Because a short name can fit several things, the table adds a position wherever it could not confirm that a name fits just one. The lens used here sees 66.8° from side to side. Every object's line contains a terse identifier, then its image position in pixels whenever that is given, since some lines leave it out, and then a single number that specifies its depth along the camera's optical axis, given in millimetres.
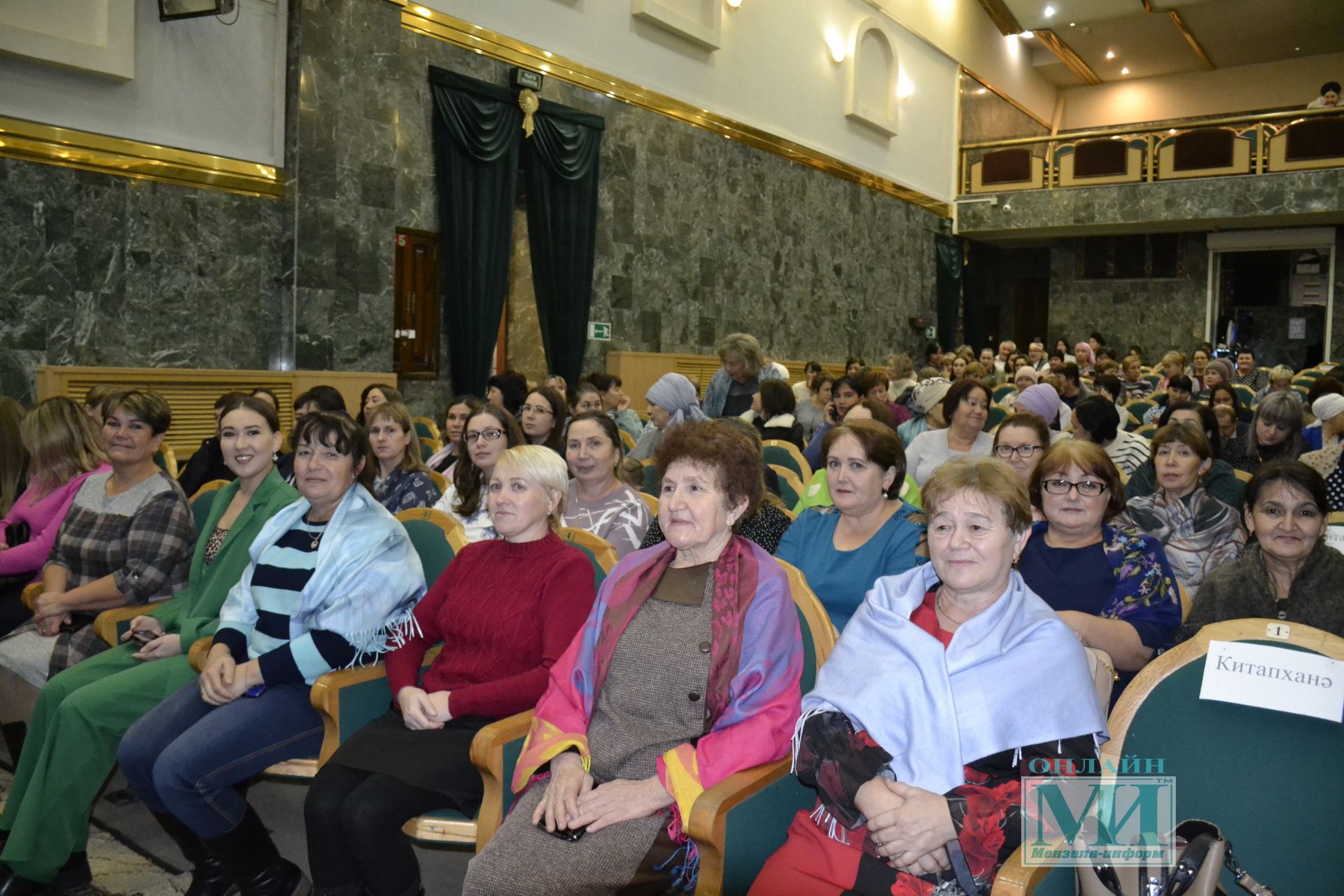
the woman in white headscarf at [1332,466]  4238
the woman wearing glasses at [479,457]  3816
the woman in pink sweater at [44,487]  3670
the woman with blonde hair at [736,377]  6531
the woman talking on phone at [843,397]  6250
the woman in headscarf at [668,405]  5539
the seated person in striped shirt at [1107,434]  4527
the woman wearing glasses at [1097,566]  2324
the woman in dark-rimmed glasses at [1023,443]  3572
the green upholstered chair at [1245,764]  1715
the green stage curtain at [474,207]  8477
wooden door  8531
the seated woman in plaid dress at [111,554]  3264
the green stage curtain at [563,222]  9305
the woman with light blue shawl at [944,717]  1794
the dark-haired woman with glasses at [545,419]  4797
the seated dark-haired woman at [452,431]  4922
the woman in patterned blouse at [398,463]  4008
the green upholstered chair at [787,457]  4762
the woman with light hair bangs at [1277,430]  5004
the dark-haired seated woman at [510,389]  6891
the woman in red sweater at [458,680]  2293
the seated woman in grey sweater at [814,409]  6918
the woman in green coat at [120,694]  2662
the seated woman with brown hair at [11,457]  4074
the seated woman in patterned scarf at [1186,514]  3182
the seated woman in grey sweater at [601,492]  3527
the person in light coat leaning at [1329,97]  14680
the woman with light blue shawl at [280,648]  2535
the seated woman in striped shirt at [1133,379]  11258
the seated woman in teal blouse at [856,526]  2779
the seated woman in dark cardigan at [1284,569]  2418
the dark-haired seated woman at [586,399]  6191
